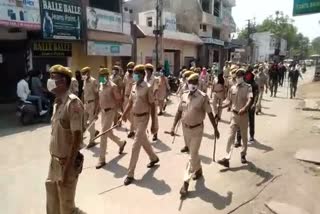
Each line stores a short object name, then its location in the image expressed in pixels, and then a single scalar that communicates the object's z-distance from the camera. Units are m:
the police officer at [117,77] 5.55
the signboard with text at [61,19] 8.91
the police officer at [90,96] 5.27
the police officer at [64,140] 2.26
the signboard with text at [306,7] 6.52
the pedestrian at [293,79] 12.24
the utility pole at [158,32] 15.76
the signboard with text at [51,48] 9.58
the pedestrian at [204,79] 8.44
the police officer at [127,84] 6.37
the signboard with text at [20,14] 7.64
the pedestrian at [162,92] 7.99
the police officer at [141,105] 3.95
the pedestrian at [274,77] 13.23
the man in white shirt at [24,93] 6.88
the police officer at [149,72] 4.98
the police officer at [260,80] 8.49
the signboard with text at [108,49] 11.15
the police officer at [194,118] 3.55
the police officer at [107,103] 4.33
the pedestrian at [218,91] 7.18
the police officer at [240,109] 4.42
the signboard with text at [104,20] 11.15
